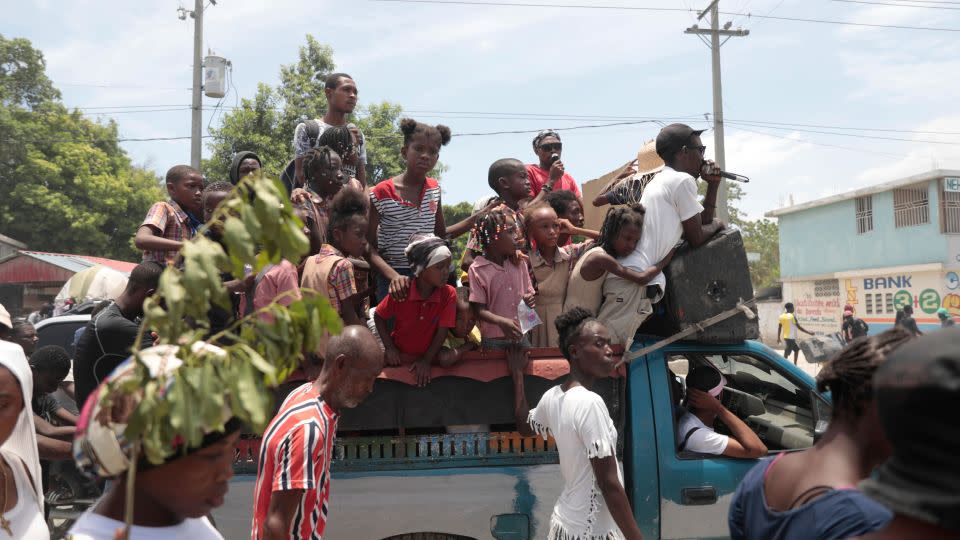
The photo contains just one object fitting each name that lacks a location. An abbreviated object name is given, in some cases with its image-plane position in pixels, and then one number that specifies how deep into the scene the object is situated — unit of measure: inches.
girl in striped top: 190.9
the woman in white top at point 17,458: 87.7
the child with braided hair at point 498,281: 160.6
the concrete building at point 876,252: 980.6
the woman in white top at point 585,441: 121.4
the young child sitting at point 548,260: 174.4
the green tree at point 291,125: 815.7
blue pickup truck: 144.2
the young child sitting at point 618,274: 159.5
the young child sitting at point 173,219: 180.1
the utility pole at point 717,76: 718.5
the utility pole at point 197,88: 585.9
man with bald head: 99.4
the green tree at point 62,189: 1168.8
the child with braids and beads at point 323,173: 193.0
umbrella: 460.8
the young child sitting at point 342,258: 157.4
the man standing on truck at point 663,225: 162.7
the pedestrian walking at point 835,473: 67.8
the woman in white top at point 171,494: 64.0
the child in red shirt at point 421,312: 153.6
